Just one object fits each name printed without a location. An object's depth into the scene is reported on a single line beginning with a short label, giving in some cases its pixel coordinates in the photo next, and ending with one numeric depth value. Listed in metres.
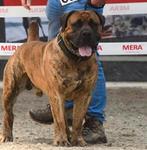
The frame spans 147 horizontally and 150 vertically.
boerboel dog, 10.04
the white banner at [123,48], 17.51
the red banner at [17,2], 17.55
